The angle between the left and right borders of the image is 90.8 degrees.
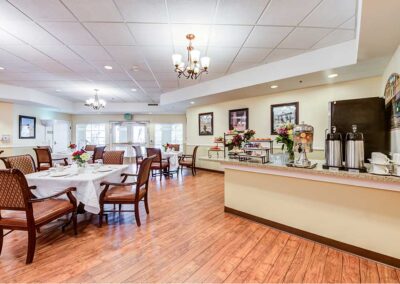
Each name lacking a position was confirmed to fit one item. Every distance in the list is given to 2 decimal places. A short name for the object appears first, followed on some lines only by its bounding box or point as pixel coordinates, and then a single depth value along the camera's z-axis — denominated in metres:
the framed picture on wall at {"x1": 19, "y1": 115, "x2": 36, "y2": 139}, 6.85
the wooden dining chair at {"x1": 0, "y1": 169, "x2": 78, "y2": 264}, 1.94
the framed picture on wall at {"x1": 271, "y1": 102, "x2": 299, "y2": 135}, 5.00
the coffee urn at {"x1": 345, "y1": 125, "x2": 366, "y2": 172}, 2.13
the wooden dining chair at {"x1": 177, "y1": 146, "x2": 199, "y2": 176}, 6.48
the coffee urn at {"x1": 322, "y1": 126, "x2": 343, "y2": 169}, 2.28
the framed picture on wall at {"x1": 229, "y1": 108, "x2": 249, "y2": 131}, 6.10
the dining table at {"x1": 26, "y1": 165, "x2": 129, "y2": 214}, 2.57
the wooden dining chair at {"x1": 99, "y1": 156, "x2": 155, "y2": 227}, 2.77
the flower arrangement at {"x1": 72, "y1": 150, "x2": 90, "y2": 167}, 3.09
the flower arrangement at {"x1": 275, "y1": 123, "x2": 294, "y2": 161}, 2.77
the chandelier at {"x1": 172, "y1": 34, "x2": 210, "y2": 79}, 2.99
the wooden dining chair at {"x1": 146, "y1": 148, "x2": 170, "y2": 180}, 5.74
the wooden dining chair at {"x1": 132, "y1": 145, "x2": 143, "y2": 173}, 6.67
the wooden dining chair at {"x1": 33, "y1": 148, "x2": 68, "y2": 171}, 5.26
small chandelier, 6.46
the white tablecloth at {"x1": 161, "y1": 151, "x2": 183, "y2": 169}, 6.35
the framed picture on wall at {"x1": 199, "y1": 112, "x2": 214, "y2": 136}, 7.21
